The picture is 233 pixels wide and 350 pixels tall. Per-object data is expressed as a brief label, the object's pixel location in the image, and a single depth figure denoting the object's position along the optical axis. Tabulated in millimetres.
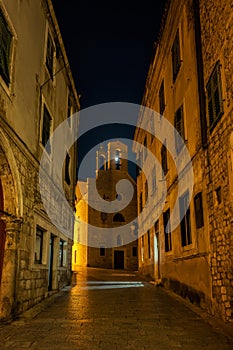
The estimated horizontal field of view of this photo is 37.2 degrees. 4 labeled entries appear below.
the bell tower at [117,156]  46219
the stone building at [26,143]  7512
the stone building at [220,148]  7391
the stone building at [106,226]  39750
